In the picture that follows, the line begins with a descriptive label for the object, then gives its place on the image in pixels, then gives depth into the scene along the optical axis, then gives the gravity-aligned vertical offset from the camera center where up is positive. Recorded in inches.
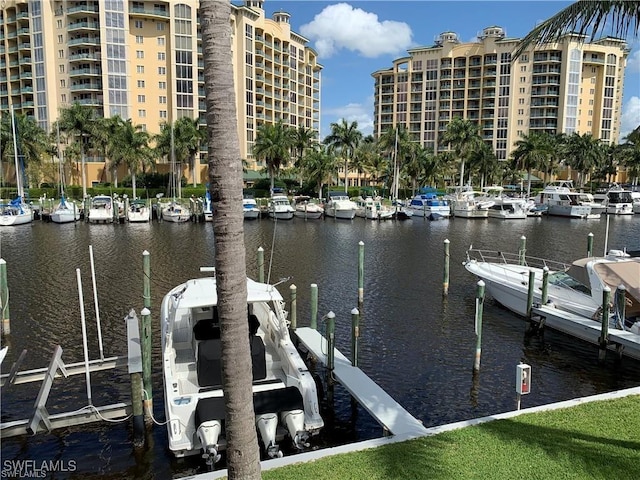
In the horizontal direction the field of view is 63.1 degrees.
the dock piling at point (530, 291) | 735.7 -161.6
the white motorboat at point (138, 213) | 2047.2 -142.2
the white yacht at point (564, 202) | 2581.2 -129.0
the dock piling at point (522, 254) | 999.1 -147.9
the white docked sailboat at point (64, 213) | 1990.7 -138.3
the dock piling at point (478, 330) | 584.4 -170.8
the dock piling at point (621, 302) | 632.4 -151.6
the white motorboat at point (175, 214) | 2123.5 -149.7
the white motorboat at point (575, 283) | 653.3 -157.3
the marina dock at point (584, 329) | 611.8 -192.1
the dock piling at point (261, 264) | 826.2 -137.6
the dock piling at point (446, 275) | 922.5 -172.0
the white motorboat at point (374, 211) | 2389.3 -154.2
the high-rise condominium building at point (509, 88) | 4611.2 +819.7
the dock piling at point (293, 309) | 673.6 -171.5
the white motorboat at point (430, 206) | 2407.7 -133.9
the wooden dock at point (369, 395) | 385.4 -191.6
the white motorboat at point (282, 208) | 2267.5 -133.6
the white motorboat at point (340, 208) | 2332.7 -140.3
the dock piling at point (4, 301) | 702.5 -168.7
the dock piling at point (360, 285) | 874.1 -179.9
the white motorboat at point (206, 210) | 2166.8 -137.9
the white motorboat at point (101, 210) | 2004.3 -129.2
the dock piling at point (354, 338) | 539.2 -165.9
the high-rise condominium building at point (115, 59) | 3395.7 +784.9
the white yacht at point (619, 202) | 2783.0 -132.1
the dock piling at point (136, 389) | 414.6 -168.6
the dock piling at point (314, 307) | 660.7 -163.2
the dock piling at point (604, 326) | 616.1 -175.8
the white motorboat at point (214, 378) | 386.9 -169.4
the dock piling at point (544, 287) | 735.0 -154.7
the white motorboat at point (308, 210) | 2356.1 -147.7
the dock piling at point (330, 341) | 513.7 -163.3
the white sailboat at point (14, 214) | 1897.1 -137.6
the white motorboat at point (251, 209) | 2269.9 -141.6
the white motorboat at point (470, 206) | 2474.2 -138.4
